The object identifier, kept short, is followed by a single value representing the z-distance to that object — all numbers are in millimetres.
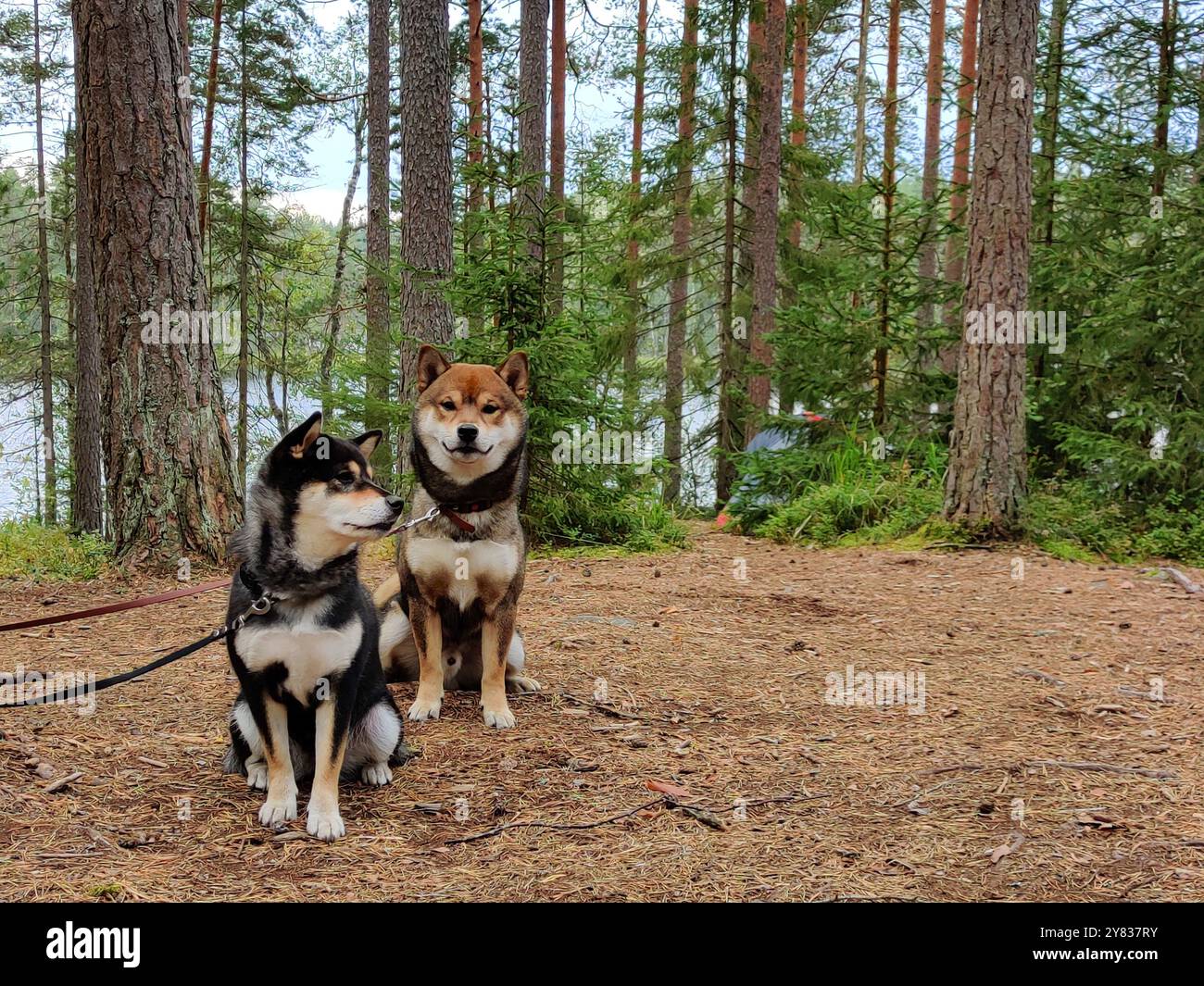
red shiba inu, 4527
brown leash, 3448
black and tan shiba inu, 3217
